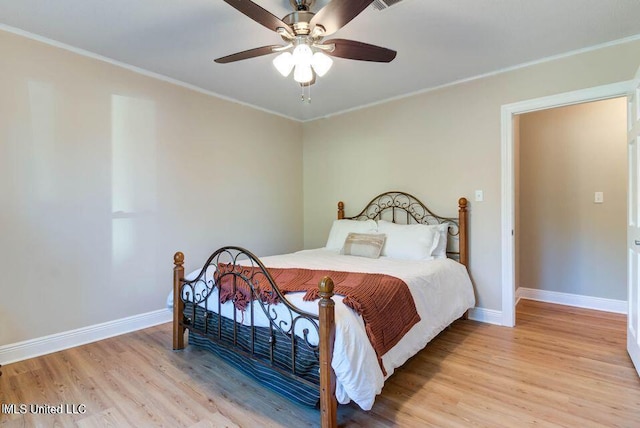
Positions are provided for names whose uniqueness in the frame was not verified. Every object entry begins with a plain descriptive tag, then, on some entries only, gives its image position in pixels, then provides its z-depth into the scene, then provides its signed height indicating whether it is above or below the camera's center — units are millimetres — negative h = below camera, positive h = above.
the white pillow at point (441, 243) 3163 -271
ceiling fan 1655 +998
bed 1598 -576
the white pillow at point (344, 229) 3579 -154
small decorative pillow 3188 -287
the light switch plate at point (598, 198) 3506 +167
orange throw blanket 1792 -460
